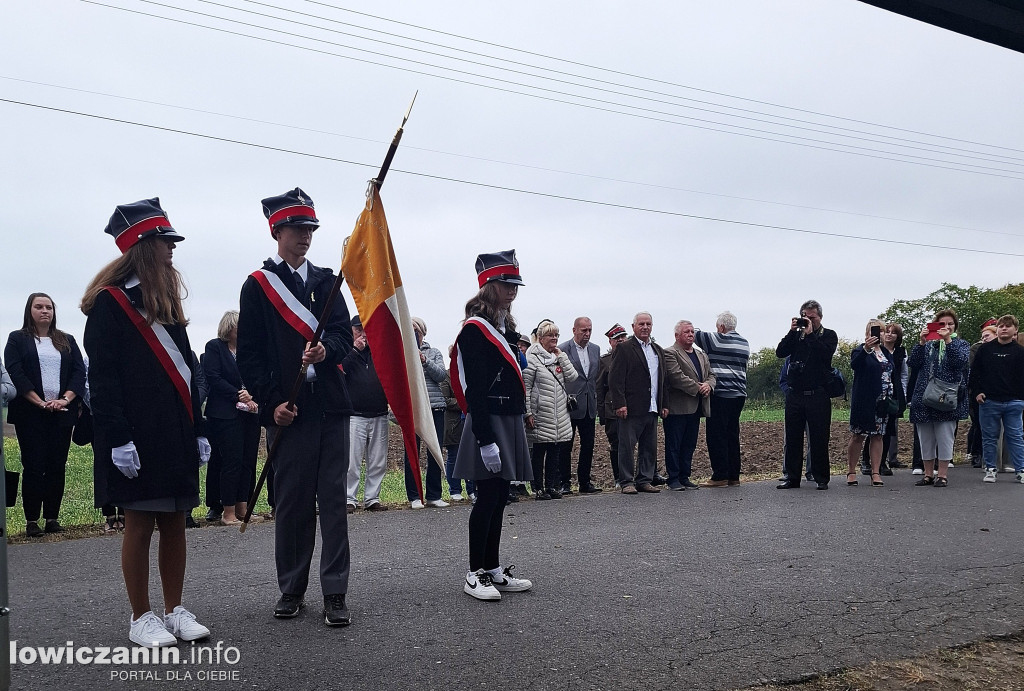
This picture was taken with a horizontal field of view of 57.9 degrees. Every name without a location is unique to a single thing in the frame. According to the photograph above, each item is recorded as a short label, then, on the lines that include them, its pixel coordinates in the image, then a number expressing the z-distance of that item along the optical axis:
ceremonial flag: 5.35
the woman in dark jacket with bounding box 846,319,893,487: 12.12
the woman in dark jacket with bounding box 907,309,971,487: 12.05
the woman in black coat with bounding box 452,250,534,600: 5.87
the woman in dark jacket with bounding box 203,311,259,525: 9.16
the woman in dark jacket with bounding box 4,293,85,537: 8.32
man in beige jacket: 11.98
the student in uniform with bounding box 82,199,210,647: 4.64
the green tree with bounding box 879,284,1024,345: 55.61
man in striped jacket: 12.32
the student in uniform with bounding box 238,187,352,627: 5.17
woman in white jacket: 11.16
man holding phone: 11.62
